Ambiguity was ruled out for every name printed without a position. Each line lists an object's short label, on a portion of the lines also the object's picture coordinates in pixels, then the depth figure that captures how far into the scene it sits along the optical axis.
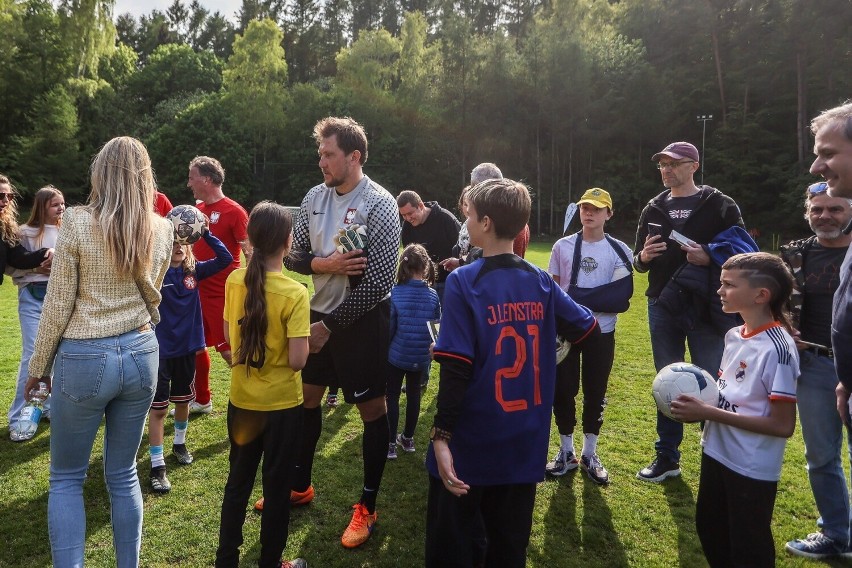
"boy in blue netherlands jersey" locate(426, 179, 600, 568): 2.37
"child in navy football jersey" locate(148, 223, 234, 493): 4.32
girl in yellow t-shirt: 2.98
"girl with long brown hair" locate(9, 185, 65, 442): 5.07
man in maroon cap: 4.27
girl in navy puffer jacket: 4.76
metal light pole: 37.28
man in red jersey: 5.38
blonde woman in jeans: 2.65
